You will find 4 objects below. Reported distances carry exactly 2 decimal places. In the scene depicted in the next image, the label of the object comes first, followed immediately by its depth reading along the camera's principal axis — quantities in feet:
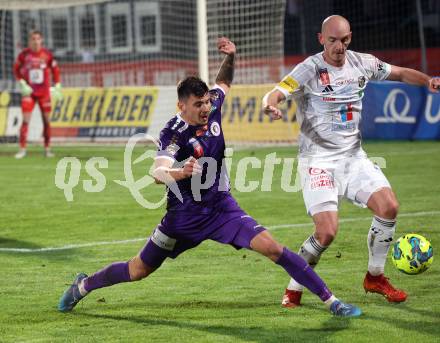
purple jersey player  50.83
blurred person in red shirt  147.74
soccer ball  55.62
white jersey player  55.47
